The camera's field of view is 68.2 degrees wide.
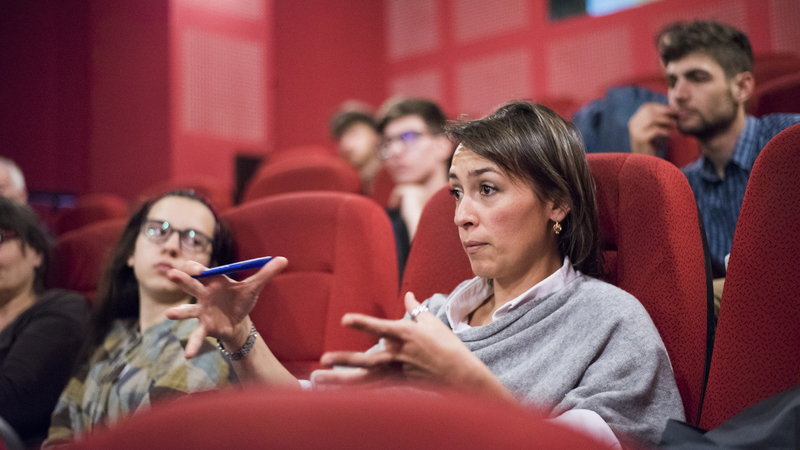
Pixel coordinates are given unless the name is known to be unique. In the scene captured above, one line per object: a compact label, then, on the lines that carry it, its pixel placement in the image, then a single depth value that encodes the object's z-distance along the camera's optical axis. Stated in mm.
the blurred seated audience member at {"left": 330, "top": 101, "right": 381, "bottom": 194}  3283
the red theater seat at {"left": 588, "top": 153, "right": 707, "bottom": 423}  890
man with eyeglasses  2217
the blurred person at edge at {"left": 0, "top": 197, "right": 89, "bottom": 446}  1403
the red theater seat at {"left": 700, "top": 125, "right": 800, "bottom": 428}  768
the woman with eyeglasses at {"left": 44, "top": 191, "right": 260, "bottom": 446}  1216
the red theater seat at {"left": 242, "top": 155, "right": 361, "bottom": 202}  2234
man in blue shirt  1537
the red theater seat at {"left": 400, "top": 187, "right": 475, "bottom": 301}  1178
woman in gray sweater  814
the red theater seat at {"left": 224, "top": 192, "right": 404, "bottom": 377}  1287
